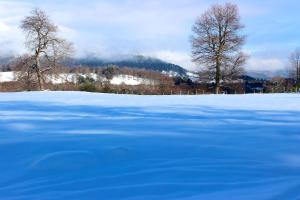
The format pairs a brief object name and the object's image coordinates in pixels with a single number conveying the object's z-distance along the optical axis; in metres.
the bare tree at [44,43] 20.05
